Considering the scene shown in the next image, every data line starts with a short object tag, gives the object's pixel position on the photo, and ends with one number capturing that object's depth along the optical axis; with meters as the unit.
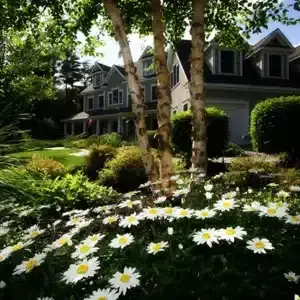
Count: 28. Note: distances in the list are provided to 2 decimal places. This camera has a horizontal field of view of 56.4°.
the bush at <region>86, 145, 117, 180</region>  8.73
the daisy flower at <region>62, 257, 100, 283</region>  1.22
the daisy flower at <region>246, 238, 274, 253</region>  1.24
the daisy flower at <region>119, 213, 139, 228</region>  1.54
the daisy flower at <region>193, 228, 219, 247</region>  1.27
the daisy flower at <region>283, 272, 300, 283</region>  1.23
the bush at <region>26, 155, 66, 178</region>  6.77
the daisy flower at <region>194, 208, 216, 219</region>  1.49
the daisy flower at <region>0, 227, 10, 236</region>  1.92
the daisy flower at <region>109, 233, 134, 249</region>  1.35
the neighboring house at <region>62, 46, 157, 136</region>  22.80
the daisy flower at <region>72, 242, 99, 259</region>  1.36
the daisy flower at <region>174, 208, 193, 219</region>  1.51
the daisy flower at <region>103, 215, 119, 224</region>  1.67
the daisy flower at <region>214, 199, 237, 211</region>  1.55
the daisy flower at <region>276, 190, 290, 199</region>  1.93
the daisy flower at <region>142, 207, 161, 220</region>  1.56
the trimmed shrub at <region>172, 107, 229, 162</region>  8.82
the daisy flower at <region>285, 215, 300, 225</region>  1.41
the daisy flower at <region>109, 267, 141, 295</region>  1.12
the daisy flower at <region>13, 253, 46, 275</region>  1.35
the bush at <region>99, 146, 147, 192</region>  6.92
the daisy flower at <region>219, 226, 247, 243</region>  1.26
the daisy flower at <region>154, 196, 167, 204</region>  1.90
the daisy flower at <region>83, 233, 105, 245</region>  1.46
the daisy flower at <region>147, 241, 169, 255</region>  1.29
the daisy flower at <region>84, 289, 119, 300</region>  1.11
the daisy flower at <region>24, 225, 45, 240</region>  1.71
